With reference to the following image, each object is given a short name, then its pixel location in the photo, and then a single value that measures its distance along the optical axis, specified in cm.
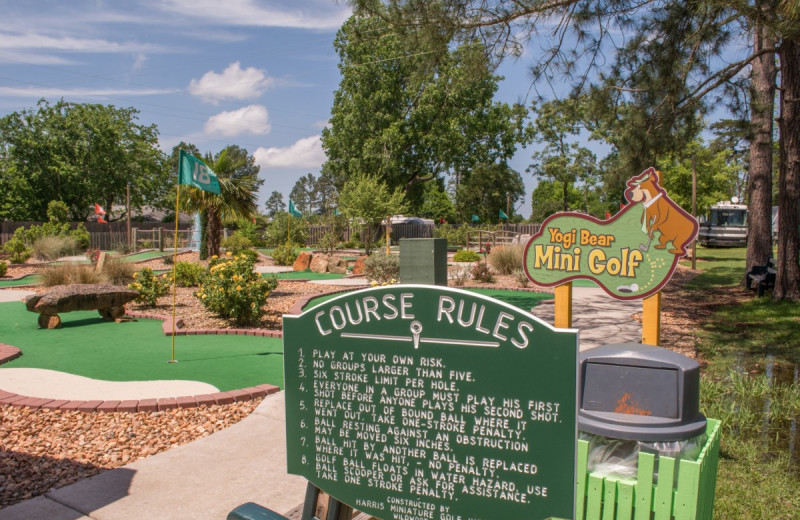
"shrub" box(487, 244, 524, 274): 1985
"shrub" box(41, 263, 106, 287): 1336
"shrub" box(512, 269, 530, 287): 1714
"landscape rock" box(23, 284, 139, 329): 989
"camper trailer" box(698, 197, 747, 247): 3731
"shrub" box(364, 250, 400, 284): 1605
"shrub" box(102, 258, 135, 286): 1500
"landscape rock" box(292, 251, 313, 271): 2208
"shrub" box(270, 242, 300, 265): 2458
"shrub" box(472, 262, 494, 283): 1795
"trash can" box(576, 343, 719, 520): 254
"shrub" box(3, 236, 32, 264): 2411
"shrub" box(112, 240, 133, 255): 3011
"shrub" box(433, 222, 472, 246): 3844
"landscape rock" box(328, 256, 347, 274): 2141
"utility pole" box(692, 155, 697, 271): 2358
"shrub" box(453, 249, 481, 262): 2573
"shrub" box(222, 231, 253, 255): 2763
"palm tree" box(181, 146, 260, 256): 1862
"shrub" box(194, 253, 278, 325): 990
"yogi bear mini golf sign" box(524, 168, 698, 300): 452
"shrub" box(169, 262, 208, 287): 1620
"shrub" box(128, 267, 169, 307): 1224
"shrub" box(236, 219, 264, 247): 3416
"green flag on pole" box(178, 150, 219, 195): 888
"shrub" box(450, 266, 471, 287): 1735
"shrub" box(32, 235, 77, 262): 2588
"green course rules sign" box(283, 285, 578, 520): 192
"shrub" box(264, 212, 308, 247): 3114
